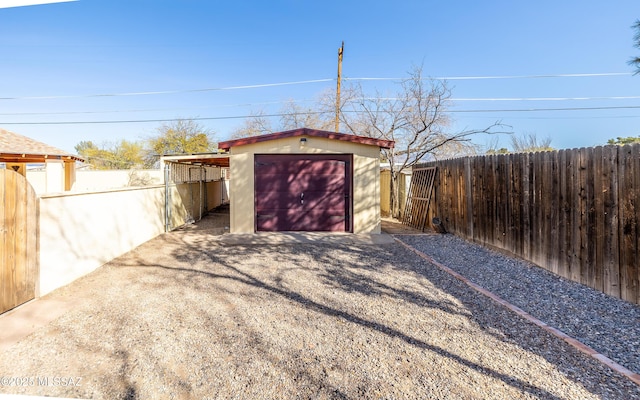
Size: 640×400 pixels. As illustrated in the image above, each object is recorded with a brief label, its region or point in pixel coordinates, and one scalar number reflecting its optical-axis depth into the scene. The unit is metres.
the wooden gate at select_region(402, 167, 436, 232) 9.12
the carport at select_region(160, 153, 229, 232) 8.94
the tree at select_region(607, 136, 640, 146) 18.67
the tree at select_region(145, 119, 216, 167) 26.98
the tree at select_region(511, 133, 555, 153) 18.97
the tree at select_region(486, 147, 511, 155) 18.41
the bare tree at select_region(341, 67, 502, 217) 12.17
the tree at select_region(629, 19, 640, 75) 4.53
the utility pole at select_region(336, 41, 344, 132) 14.73
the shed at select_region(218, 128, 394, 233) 8.16
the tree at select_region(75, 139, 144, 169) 29.50
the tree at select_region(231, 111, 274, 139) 26.02
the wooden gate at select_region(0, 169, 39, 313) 3.38
